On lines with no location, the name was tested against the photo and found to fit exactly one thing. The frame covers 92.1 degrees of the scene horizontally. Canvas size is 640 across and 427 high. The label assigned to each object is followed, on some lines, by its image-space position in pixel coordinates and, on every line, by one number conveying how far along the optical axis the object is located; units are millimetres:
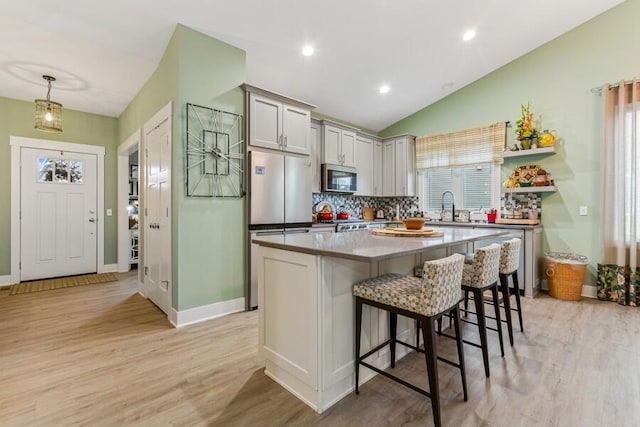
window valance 4566
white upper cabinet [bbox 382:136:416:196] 5441
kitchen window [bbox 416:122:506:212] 4660
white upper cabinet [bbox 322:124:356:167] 4768
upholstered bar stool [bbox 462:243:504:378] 2010
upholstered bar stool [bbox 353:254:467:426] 1535
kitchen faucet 4954
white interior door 3139
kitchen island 1677
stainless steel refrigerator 3334
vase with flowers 4152
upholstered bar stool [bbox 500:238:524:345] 2508
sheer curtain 3506
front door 4590
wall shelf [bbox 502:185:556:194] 4023
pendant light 3576
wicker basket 3689
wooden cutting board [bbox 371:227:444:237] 2275
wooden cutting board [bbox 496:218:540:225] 4102
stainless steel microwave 4750
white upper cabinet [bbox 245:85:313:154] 3361
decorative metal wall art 2986
